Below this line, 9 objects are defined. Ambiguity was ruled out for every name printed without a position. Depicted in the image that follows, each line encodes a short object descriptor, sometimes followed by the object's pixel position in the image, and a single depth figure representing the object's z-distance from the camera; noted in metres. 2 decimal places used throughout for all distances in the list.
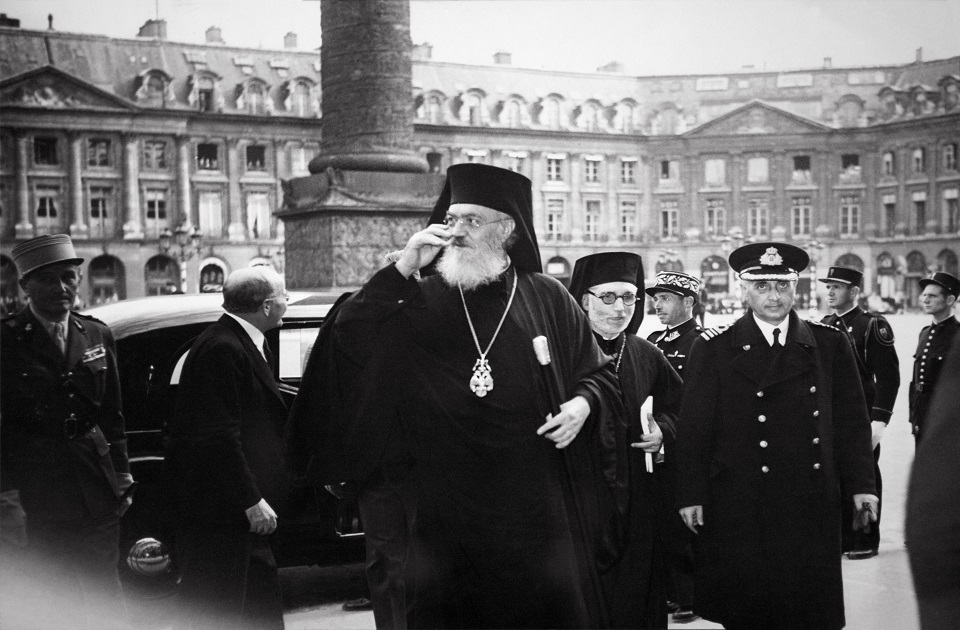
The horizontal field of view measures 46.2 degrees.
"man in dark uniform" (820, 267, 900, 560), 7.82
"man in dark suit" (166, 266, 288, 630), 4.66
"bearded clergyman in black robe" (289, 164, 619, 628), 4.13
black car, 5.86
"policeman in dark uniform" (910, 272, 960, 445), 8.09
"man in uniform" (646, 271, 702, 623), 6.00
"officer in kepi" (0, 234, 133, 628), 4.78
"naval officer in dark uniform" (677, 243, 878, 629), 4.80
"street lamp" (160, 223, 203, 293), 38.25
